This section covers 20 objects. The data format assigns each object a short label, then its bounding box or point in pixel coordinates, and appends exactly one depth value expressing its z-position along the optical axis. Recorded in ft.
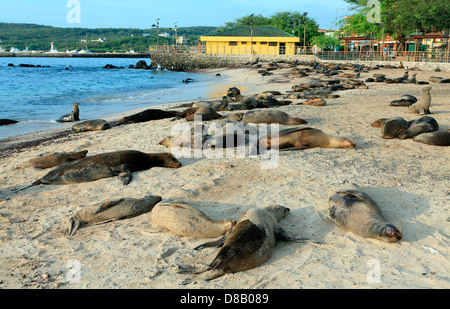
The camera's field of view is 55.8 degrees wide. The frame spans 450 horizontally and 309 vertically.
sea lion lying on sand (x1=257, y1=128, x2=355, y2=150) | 24.21
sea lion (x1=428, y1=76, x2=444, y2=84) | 68.04
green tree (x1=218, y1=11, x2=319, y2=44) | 222.48
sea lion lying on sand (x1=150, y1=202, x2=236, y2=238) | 14.17
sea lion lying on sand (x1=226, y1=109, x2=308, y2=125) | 30.76
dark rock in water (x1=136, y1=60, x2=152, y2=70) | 210.71
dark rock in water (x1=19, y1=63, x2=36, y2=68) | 229.25
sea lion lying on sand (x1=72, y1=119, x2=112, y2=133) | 35.65
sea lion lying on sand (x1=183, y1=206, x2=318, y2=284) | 11.62
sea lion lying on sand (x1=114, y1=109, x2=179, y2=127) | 37.37
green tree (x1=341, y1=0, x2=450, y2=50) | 122.93
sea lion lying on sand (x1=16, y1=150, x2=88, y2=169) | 23.73
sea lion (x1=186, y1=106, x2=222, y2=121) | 33.53
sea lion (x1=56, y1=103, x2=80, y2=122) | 45.19
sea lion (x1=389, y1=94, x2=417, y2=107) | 39.52
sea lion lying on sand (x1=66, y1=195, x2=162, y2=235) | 15.79
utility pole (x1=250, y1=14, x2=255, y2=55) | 173.30
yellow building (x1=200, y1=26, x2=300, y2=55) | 175.83
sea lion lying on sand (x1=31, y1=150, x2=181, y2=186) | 20.59
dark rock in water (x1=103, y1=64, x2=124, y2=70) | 223.30
